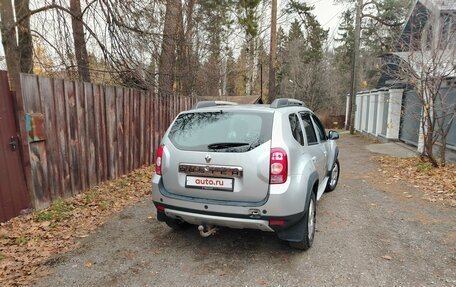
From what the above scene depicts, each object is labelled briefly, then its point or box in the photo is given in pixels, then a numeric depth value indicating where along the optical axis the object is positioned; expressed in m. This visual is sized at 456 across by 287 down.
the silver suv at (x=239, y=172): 3.05
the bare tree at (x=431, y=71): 7.23
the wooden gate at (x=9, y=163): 4.18
